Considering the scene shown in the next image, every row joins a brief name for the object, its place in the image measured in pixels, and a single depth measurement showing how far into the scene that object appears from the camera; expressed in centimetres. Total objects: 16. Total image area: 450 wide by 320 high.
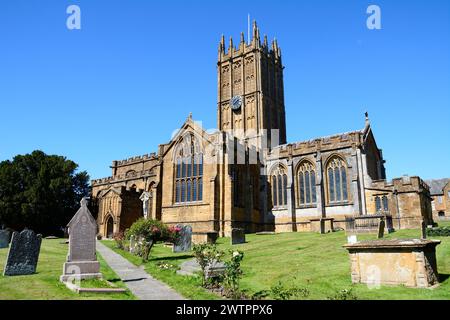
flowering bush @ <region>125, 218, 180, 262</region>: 1872
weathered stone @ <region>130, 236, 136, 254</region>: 2118
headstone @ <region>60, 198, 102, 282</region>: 1162
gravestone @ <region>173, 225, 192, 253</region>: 2233
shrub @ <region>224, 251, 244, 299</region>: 1021
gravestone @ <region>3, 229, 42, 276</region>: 1218
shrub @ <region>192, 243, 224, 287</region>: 1226
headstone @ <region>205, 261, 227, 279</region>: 1211
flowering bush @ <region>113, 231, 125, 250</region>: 2424
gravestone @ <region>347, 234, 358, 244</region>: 1502
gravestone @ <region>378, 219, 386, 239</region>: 1950
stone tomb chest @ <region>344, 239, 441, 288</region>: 926
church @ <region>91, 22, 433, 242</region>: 2972
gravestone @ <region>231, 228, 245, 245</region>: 2370
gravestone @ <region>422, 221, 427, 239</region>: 1839
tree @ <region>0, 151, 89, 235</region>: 4322
